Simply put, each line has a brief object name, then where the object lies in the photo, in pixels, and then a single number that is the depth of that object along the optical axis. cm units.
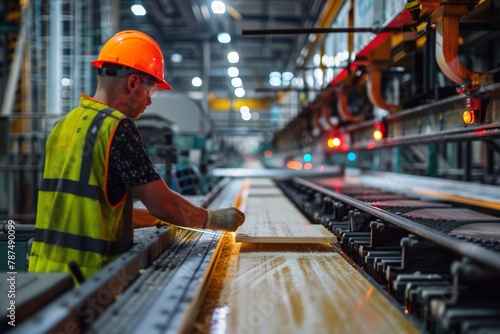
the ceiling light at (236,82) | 1691
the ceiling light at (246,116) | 2102
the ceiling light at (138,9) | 847
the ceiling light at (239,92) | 1842
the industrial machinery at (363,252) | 139
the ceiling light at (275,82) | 1588
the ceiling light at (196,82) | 1642
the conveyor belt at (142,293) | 120
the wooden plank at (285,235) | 244
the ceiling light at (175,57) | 1494
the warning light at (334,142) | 749
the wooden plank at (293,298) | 144
